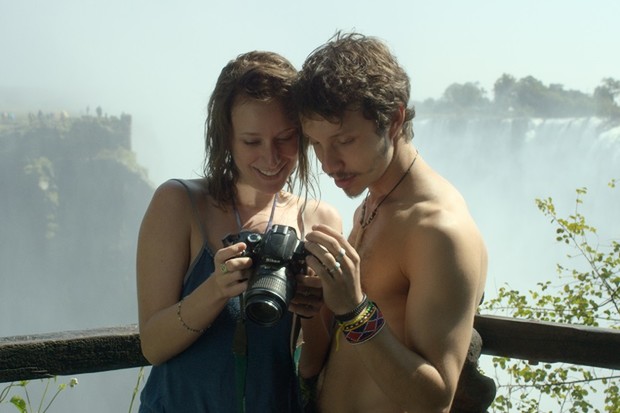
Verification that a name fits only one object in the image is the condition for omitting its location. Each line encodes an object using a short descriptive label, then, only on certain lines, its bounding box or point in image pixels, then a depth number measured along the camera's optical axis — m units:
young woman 1.89
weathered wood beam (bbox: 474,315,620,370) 2.43
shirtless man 1.69
